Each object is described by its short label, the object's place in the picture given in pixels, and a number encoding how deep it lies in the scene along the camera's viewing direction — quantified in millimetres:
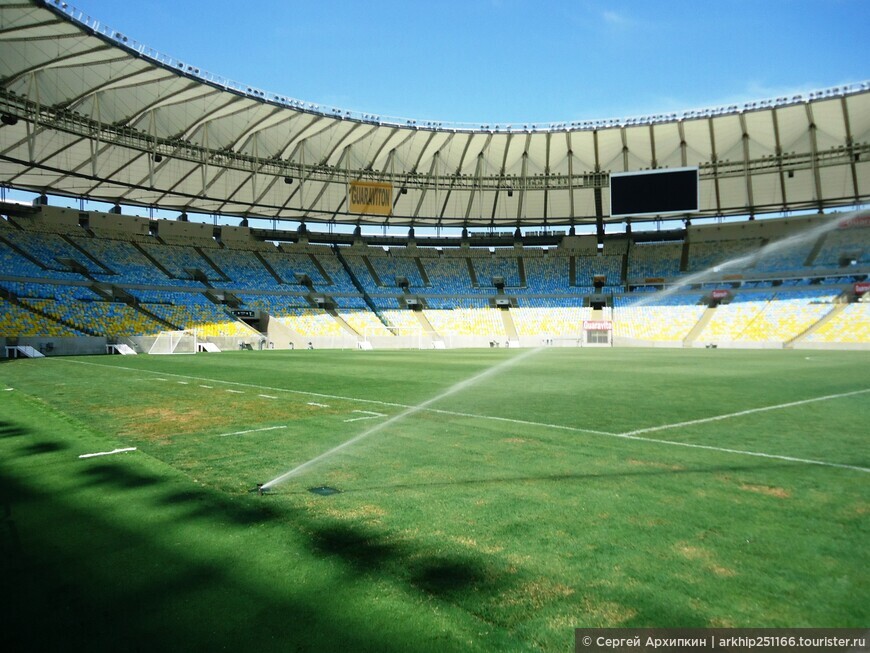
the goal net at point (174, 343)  38219
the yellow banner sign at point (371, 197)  50188
